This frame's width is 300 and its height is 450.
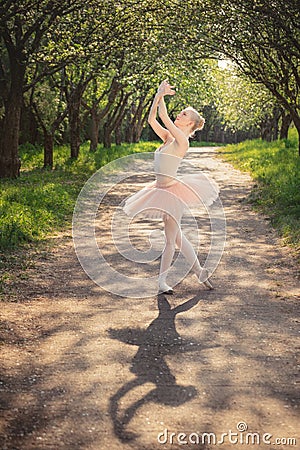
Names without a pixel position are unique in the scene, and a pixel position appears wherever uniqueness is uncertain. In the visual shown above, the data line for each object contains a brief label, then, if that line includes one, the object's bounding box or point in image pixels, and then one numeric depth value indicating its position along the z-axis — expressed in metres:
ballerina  7.57
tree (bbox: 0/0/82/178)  16.72
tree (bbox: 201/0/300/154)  16.58
